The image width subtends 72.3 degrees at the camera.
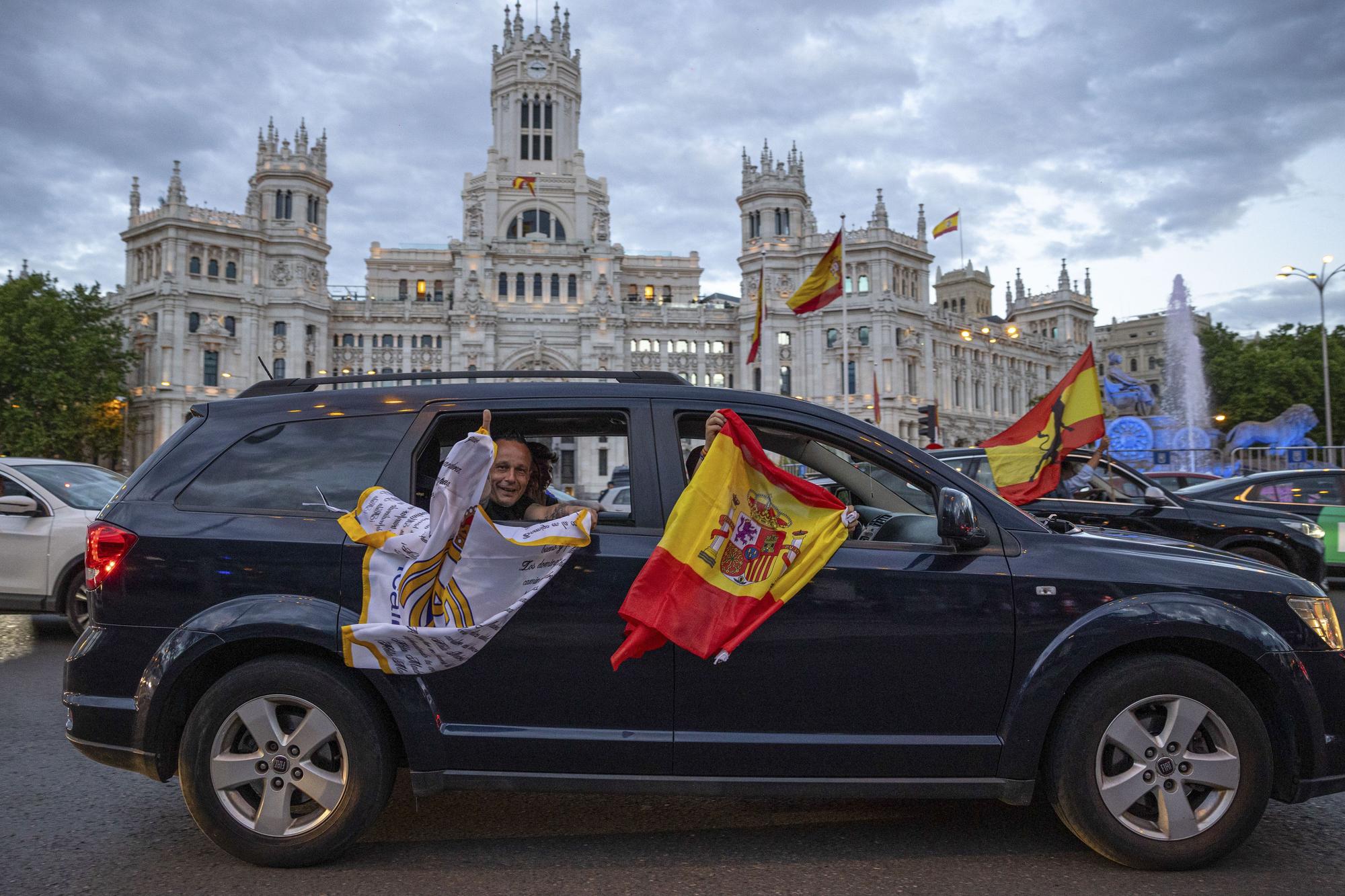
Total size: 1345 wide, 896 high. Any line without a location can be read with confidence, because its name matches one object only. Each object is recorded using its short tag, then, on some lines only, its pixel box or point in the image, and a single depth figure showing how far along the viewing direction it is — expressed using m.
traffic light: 27.53
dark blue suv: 3.63
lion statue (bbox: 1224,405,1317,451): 35.91
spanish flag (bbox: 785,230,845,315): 27.69
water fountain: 48.69
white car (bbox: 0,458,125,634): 8.88
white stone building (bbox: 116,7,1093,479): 68.56
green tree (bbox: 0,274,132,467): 53.91
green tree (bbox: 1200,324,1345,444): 57.09
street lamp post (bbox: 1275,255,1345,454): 34.06
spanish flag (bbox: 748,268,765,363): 31.94
